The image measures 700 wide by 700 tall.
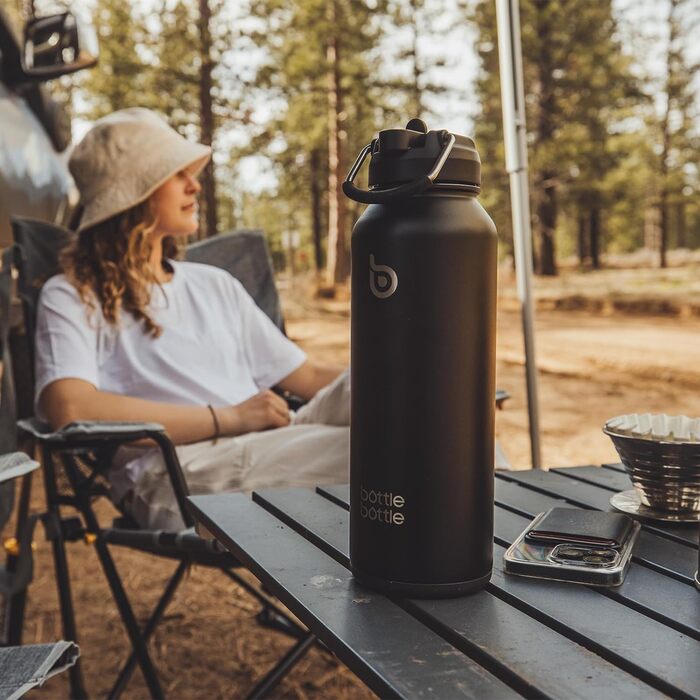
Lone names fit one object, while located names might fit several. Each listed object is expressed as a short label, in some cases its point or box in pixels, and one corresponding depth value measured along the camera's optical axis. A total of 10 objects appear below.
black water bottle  0.72
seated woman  1.94
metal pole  2.53
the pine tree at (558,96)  16.45
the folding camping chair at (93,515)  1.70
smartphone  0.83
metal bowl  1.04
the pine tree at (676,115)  20.17
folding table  0.63
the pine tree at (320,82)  14.45
